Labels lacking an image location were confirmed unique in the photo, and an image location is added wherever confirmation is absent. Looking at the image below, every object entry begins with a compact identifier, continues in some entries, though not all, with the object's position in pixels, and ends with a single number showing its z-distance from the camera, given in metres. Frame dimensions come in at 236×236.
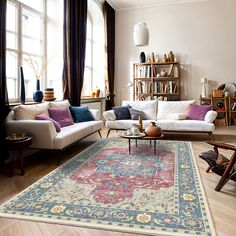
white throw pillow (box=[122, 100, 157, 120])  5.53
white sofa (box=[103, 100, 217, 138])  4.89
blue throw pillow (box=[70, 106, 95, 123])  4.82
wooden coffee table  3.84
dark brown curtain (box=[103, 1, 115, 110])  7.11
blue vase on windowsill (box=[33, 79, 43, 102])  4.14
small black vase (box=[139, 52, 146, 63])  7.30
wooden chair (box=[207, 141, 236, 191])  2.49
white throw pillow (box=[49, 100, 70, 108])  4.34
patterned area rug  1.92
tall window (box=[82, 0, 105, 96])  6.90
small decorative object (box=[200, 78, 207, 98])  7.03
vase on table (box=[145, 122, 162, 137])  3.93
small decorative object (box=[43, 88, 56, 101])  4.49
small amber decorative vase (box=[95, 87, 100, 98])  6.86
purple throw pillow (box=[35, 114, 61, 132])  3.67
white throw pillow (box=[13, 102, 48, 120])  3.51
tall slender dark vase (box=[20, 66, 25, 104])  3.81
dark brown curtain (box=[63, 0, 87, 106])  5.00
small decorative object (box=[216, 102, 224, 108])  7.03
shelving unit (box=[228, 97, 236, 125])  6.89
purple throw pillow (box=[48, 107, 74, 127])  4.18
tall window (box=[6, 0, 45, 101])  4.07
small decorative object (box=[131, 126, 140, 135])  3.94
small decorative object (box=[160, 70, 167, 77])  7.15
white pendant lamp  4.40
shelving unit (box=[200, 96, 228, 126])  6.90
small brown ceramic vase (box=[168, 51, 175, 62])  7.09
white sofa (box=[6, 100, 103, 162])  3.38
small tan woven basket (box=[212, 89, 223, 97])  6.88
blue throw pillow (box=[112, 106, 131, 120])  5.37
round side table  2.99
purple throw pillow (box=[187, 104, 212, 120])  5.13
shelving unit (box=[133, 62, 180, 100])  7.14
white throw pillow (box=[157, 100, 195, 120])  5.49
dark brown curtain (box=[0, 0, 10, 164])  3.26
